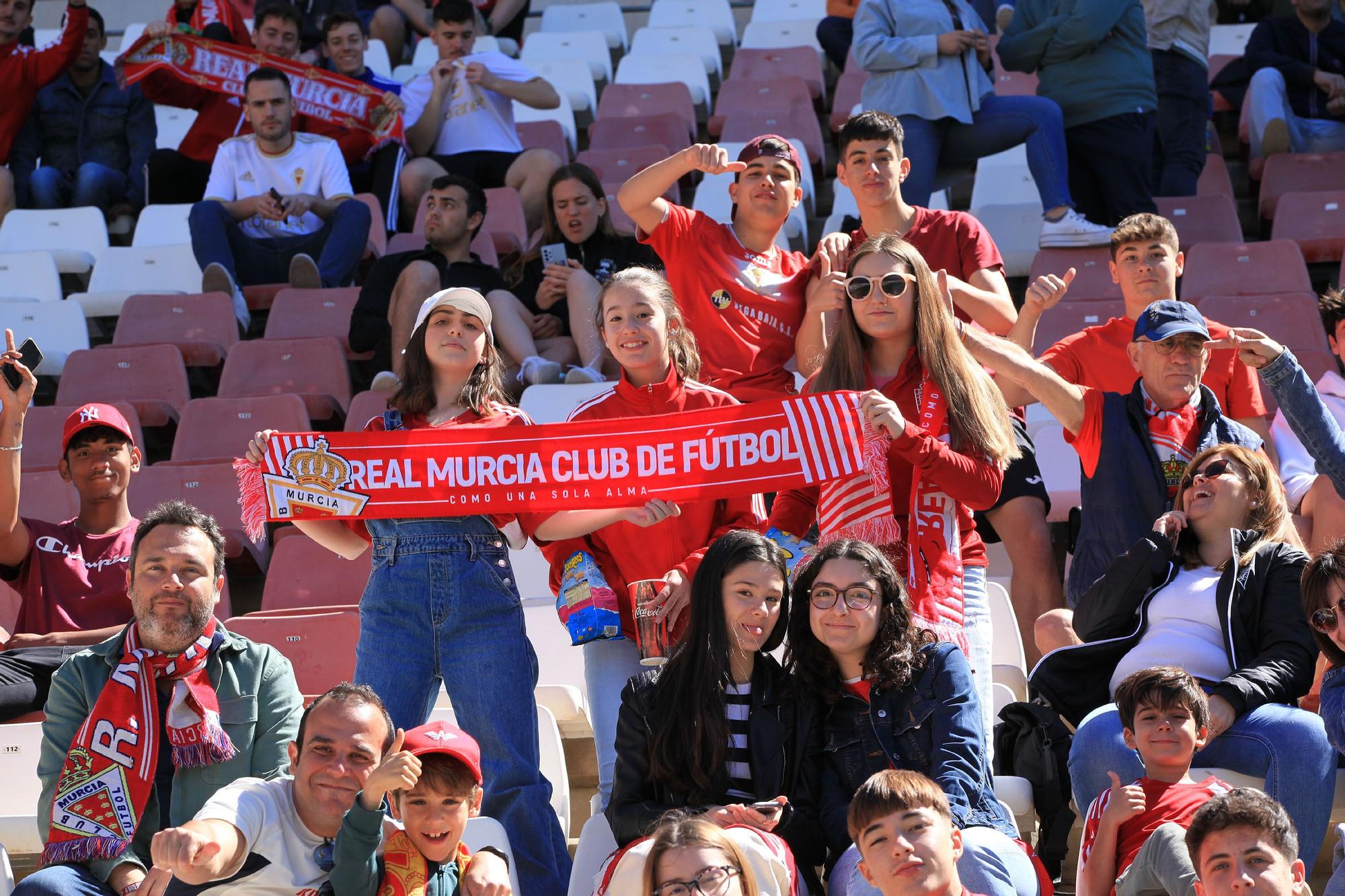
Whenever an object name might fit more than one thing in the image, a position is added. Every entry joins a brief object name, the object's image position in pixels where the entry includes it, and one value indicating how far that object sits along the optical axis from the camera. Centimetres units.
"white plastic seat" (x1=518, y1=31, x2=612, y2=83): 1981
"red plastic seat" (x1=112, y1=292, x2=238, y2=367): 1392
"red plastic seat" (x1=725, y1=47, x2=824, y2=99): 1811
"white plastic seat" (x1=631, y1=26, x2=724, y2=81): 1955
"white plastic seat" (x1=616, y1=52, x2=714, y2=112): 1866
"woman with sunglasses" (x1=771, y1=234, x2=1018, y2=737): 771
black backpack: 758
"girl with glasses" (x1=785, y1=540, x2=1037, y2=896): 681
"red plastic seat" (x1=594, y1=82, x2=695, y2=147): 1770
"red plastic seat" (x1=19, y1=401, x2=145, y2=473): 1227
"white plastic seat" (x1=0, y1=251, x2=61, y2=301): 1536
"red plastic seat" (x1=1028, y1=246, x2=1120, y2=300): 1302
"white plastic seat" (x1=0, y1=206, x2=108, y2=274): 1634
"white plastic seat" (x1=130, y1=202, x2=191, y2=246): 1627
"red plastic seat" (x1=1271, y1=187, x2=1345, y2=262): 1374
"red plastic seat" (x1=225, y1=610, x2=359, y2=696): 939
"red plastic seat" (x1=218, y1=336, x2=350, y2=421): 1305
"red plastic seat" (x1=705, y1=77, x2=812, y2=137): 1695
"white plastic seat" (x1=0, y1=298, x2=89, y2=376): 1440
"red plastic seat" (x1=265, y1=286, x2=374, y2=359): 1398
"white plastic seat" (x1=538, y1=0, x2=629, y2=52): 2103
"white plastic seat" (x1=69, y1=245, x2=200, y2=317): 1545
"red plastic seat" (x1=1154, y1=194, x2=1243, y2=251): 1389
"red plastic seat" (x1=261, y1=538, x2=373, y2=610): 1046
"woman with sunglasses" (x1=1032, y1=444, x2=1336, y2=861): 731
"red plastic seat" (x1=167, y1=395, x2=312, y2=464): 1204
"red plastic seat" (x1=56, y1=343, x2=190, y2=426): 1327
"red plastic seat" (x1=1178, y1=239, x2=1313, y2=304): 1257
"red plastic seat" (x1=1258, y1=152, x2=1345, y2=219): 1484
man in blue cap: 854
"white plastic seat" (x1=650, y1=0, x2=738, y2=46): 2070
